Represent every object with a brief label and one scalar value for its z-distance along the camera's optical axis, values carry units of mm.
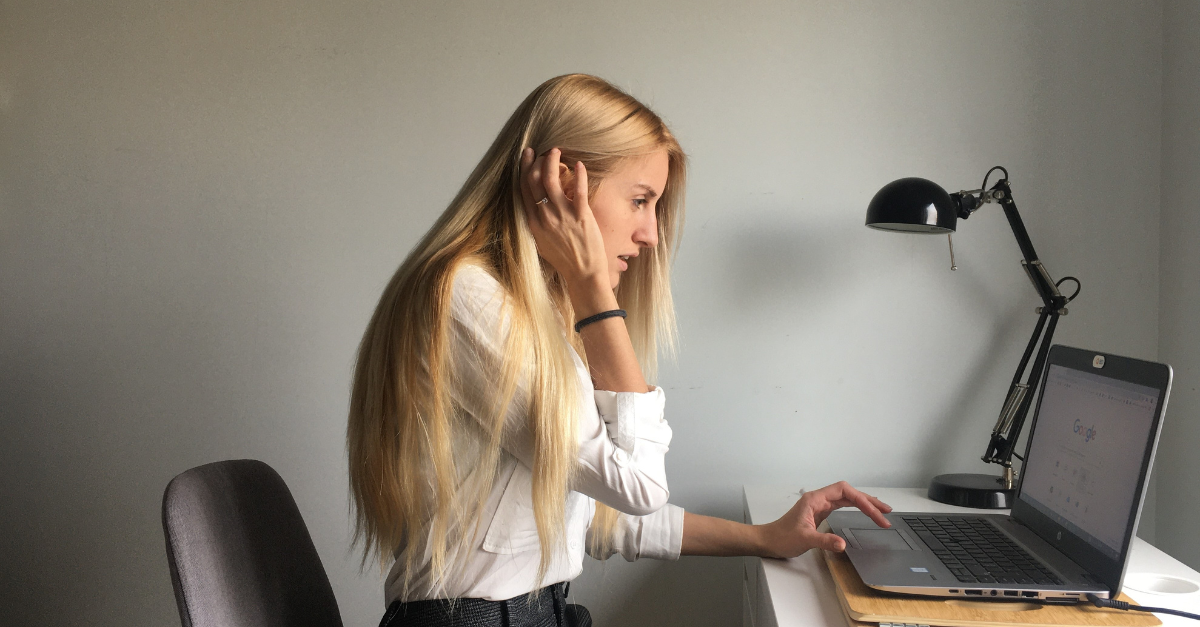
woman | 881
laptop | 857
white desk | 896
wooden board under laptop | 817
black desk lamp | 1322
